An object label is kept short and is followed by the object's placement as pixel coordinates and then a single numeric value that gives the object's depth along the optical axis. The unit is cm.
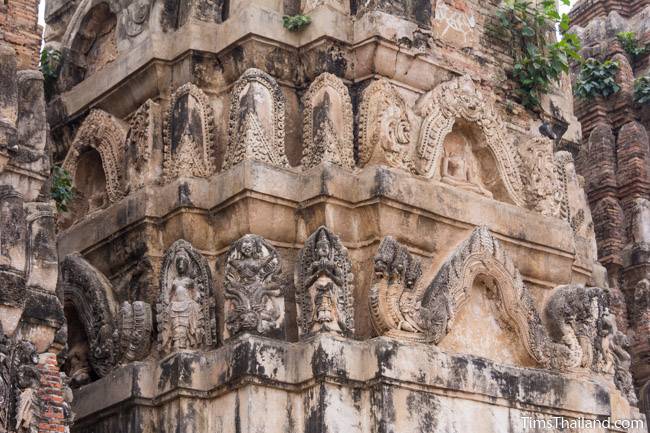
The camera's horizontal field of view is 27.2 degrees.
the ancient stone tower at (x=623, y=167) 1706
